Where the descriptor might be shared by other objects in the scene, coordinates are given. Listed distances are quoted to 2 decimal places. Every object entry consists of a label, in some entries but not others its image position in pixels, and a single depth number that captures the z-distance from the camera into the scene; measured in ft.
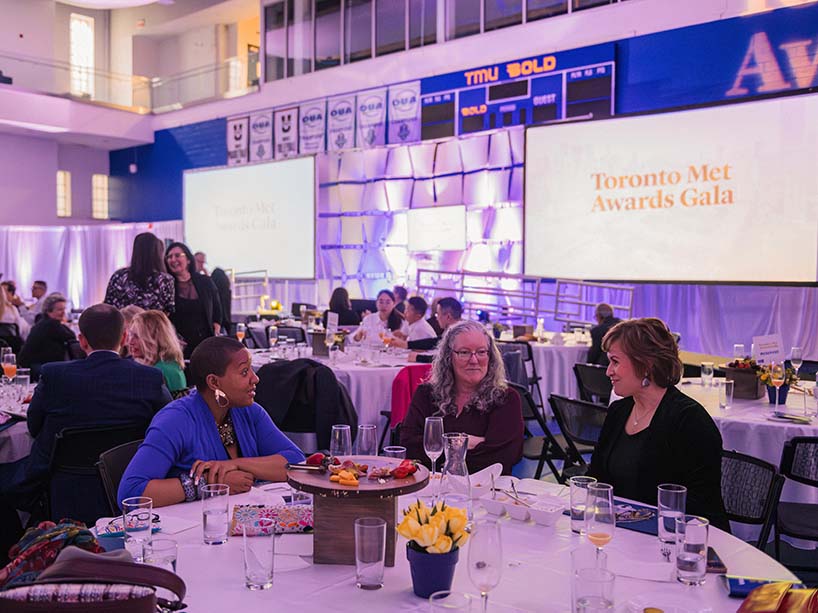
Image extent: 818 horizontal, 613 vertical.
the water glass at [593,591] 4.77
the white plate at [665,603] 5.28
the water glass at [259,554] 5.57
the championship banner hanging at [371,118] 46.80
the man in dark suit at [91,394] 11.21
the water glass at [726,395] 14.08
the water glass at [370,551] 5.35
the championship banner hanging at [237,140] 54.54
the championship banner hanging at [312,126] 50.06
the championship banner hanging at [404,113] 44.98
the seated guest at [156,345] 14.51
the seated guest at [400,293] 35.22
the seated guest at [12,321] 25.82
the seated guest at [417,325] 23.68
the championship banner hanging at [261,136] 52.85
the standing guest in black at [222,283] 32.27
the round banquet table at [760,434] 12.79
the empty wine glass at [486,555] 4.89
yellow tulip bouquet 5.41
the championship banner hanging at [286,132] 51.34
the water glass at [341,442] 7.74
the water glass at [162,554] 5.62
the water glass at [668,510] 6.18
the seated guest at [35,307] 36.27
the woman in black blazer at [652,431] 8.72
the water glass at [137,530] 5.90
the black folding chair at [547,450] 14.37
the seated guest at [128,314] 15.39
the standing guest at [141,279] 18.97
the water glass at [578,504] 6.44
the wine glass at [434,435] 8.22
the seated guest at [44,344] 20.68
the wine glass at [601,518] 5.95
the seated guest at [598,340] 23.39
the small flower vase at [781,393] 14.11
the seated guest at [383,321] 25.23
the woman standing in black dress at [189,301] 20.58
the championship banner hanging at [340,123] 48.37
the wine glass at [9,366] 15.57
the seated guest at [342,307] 31.58
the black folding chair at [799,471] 11.03
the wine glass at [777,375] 13.85
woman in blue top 7.93
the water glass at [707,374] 15.67
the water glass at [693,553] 5.72
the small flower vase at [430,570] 5.46
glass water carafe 7.08
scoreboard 37.50
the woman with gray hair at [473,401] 10.62
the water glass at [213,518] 6.51
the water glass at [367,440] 8.18
